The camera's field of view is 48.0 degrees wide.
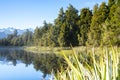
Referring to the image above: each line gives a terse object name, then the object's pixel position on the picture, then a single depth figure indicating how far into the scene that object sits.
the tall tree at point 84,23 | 26.10
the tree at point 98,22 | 20.24
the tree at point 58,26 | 31.11
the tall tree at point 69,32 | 29.18
